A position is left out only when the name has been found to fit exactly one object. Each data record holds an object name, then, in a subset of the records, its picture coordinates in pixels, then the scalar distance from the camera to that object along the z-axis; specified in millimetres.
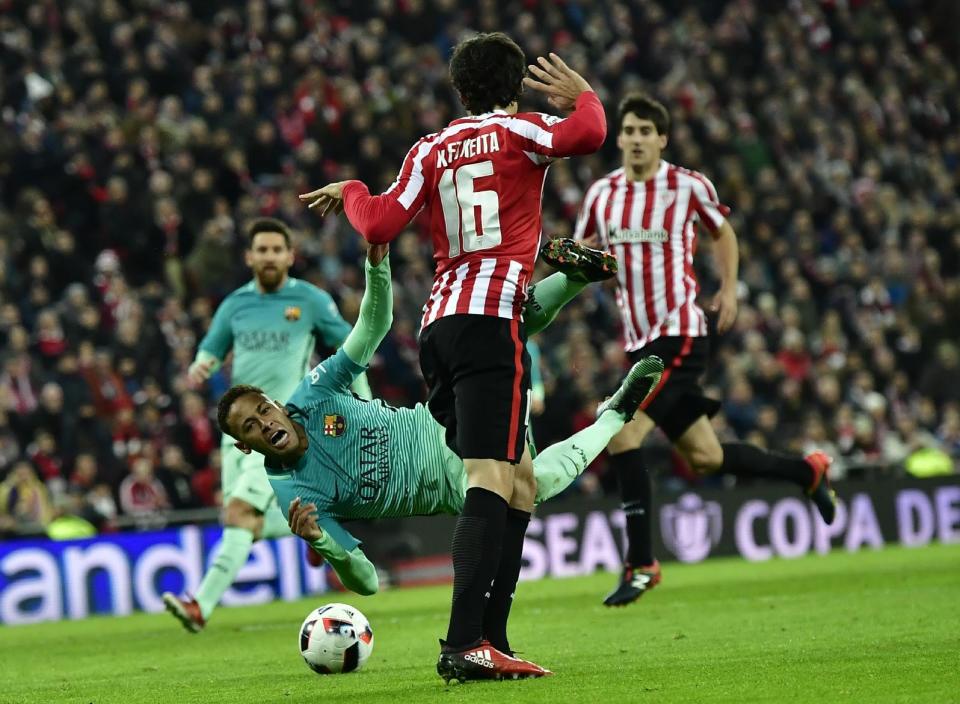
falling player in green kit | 13500
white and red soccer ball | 14141
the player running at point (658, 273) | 19344
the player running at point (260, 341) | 20469
